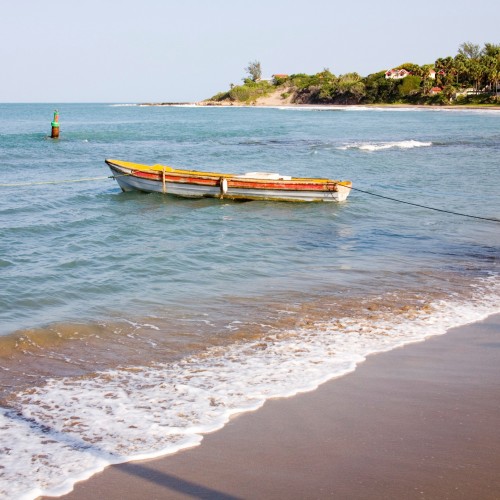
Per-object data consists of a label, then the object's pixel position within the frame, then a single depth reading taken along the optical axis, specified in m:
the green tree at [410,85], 125.25
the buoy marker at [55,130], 46.78
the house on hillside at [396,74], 134.25
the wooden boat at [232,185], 19.14
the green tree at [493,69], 104.19
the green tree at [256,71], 183.75
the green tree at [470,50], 149.00
